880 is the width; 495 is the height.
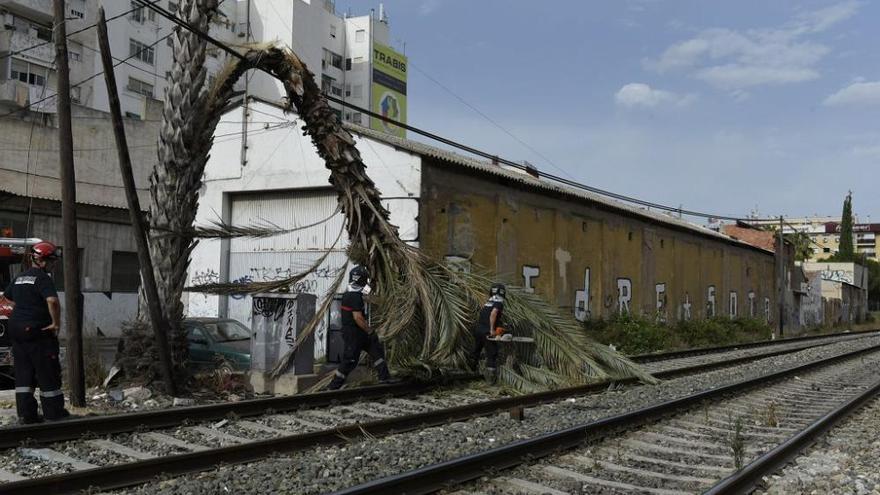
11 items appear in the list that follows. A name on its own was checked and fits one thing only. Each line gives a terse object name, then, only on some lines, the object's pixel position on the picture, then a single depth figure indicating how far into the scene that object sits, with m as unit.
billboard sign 76.31
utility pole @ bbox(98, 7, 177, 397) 9.50
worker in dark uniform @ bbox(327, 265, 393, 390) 10.48
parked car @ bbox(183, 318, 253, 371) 12.61
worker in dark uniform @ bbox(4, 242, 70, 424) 7.57
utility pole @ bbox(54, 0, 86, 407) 9.26
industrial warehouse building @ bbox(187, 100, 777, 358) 18.33
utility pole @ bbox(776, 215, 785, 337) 45.08
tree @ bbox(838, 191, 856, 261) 101.19
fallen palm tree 10.94
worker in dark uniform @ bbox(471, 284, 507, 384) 11.44
